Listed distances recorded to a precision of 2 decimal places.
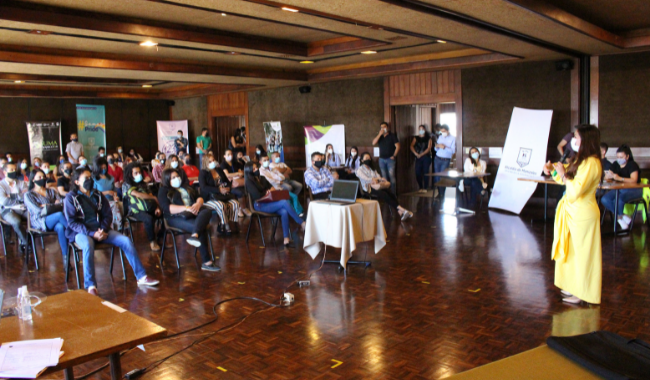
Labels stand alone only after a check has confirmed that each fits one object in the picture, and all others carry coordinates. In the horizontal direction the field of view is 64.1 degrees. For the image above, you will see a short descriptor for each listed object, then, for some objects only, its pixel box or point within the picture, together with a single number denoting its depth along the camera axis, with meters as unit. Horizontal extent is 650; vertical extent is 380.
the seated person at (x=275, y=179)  8.05
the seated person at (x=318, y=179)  7.86
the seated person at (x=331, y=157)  12.46
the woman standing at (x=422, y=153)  11.93
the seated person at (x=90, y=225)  5.32
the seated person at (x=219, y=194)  7.04
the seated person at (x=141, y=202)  6.88
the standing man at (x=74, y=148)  14.13
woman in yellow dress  4.41
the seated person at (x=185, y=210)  6.14
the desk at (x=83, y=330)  2.13
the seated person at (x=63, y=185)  6.42
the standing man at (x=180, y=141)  14.84
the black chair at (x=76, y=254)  5.37
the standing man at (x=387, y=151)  11.56
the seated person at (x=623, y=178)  7.66
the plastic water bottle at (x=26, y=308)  2.47
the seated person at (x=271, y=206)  7.29
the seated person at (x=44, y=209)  6.02
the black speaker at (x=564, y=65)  9.52
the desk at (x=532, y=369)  1.35
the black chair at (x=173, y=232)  6.24
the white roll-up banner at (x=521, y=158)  9.34
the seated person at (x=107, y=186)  7.52
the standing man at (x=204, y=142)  14.29
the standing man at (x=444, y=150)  11.45
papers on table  1.94
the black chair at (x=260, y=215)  7.29
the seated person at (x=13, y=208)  7.02
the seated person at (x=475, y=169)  9.84
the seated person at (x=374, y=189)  9.01
